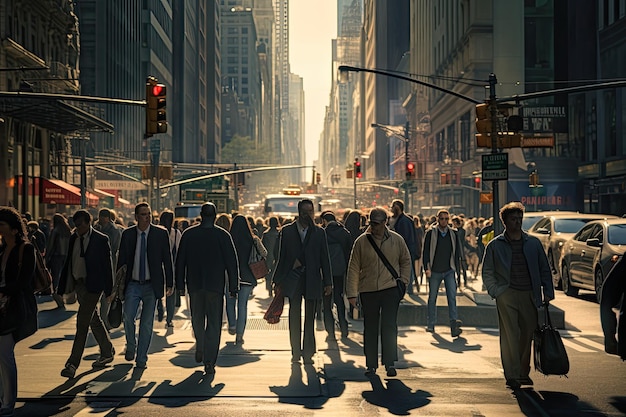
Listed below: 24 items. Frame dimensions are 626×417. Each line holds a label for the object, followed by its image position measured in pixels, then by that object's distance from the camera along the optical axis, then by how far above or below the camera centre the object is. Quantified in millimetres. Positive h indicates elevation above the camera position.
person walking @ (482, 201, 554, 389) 10797 -778
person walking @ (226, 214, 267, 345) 16125 -598
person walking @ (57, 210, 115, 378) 12008 -755
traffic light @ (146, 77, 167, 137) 23859 +2406
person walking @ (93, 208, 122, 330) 16375 -324
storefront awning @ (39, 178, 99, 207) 47438 +970
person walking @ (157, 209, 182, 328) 18516 -337
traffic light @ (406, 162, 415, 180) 51344 +2049
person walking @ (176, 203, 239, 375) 12242 -686
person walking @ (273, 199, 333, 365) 13109 -697
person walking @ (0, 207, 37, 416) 8984 -700
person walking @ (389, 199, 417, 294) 19531 -244
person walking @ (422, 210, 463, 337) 16672 -731
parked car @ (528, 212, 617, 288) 26750 -523
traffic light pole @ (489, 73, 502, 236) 22906 +1946
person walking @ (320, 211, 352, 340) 15625 -869
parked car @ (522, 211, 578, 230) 31017 -240
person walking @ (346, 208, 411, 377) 11820 -788
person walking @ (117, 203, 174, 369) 12555 -621
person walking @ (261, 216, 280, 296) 25531 -567
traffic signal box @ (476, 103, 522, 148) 23094 +1763
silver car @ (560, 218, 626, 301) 21330 -929
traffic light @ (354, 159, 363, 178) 63812 +2705
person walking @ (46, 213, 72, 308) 19922 -630
